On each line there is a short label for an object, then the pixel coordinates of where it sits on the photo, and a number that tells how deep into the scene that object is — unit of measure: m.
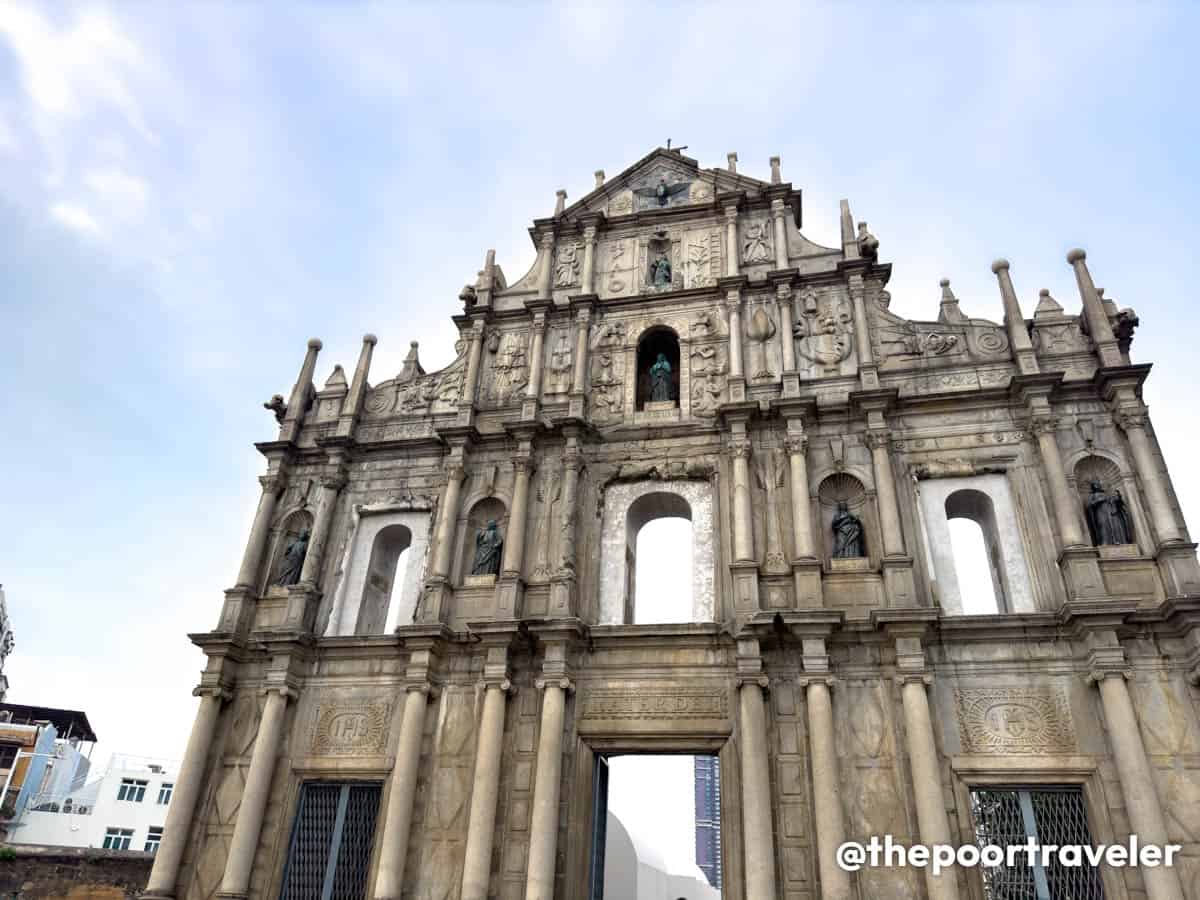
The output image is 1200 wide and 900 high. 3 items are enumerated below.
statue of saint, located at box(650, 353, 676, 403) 15.92
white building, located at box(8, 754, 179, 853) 36.66
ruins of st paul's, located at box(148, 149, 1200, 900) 10.97
